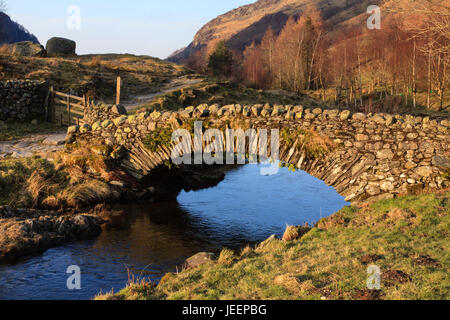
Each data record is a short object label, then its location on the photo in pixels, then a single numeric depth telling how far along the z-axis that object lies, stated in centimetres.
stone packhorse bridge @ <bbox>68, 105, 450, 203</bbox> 1021
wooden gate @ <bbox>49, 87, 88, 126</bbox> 2294
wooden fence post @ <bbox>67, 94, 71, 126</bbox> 2239
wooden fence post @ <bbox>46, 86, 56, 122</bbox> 2353
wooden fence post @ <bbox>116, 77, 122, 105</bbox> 1870
